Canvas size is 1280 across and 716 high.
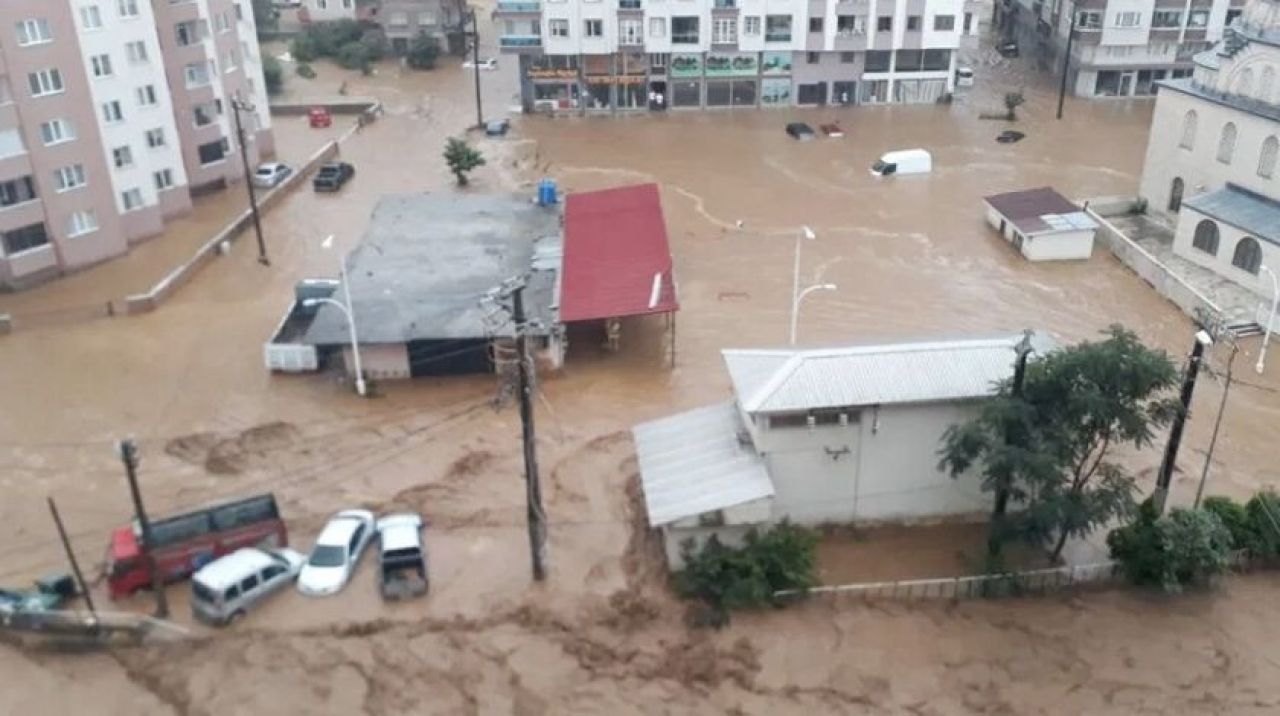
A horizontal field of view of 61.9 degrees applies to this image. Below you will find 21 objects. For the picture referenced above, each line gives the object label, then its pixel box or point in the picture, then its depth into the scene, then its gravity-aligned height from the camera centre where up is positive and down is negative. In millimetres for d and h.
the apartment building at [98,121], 38281 -7198
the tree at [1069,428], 22312 -10239
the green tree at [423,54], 74125 -8608
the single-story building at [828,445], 24156 -11713
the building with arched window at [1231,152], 38531 -8791
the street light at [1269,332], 33844 -12745
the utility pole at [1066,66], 61916 -8614
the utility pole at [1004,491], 22594 -11873
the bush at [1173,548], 23250 -12995
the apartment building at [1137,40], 63344 -7224
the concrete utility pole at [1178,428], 23078 -11036
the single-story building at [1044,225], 42156 -11640
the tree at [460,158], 50938 -10542
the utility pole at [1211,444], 26625 -13386
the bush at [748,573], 23109 -13287
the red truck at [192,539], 23812 -13086
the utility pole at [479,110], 60816 -10178
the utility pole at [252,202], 42719 -10603
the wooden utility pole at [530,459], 20734 -10604
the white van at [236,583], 23000 -13457
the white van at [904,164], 52094 -11347
